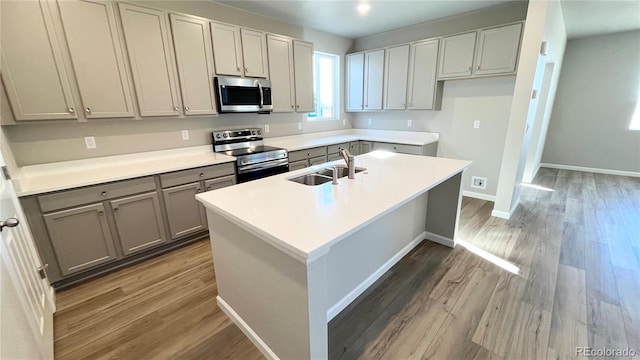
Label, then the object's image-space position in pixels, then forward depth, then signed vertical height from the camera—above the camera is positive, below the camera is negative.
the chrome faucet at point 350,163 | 1.98 -0.35
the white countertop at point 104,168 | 2.01 -0.44
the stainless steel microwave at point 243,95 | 3.02 +0.29
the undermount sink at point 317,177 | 2.13 -0.49
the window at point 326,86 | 4.66 +0.55
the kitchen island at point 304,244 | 1.19 -0.71
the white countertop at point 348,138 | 3.95 -0.37
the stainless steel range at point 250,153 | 3.05 -0.41
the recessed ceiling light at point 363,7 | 3.00 +1.33
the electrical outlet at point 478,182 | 4.03 -1.06
